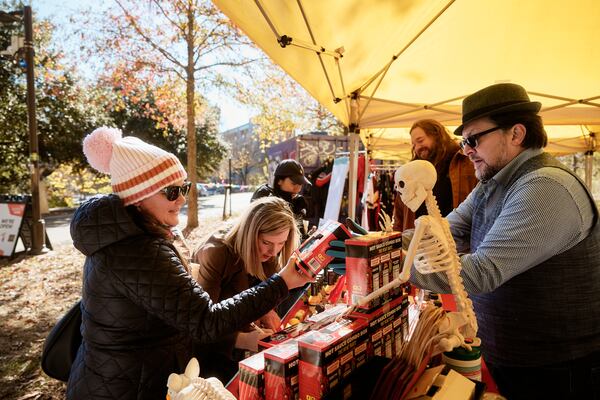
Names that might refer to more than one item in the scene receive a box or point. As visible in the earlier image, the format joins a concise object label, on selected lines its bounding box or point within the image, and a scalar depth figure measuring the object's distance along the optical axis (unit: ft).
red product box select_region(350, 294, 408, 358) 3.59
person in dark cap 14.83
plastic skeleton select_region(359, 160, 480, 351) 3.23
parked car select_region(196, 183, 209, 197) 107.31
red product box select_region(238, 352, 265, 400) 3.14
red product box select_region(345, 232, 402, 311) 3.60
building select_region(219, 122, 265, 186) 148.15
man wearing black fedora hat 3.82
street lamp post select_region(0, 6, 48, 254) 24.03
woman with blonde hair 6.63
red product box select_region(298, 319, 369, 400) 2.92
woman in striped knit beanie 3.93
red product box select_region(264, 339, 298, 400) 2.99
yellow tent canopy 7.03
